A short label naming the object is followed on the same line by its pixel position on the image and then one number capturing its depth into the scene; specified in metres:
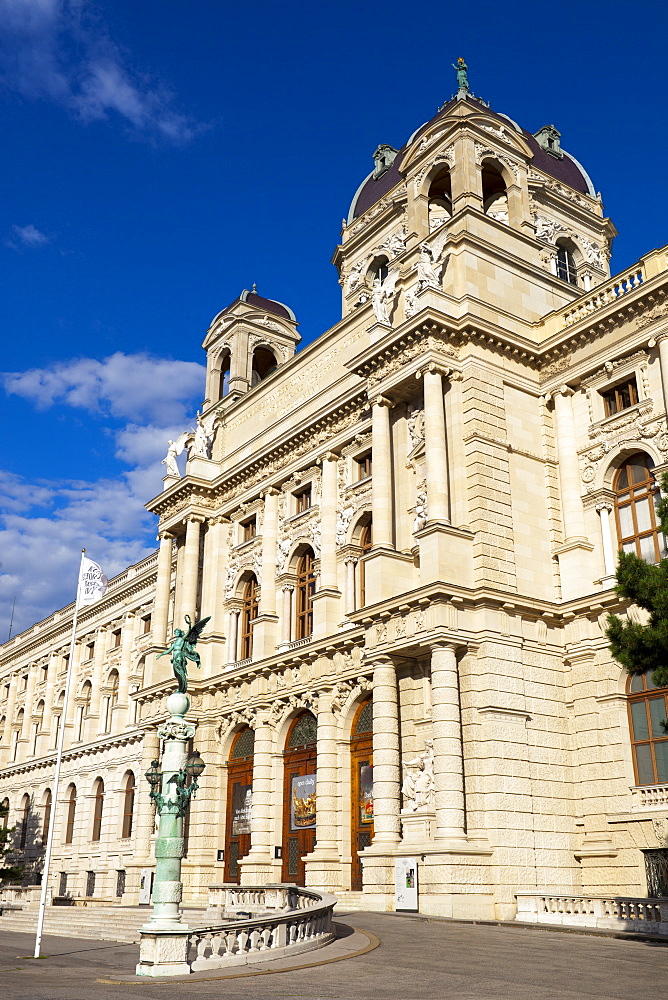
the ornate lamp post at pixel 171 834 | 14.94
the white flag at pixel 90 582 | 27.11
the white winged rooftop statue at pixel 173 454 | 42.72
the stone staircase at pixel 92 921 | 25.28
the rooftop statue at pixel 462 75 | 41.75
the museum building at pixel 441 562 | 25.00
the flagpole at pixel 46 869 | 19.64
